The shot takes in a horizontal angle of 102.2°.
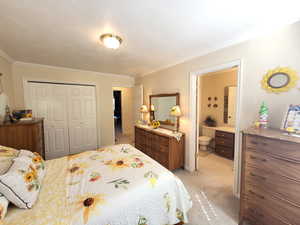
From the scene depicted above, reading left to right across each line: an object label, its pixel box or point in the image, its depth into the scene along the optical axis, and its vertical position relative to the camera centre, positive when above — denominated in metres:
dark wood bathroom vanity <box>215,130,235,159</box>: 3.06 -0.98
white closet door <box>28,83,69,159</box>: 3.06 -0.14
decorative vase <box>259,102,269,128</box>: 1.41 -0.11
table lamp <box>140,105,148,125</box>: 3.65 -0.07
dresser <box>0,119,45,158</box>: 1.84 -0.44
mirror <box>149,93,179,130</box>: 2.90 -0.04
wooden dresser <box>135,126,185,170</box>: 2.46 -0.92
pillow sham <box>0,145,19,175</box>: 1.04 -0.49
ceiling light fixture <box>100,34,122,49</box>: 1.67 +0.94
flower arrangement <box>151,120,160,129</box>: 3.15 -0.46
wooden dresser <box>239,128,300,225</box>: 1.07 -0.71
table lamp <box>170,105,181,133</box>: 2.61 -0.10
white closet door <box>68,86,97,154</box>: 3.48 -0.35
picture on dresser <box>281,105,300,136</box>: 1.19 -0.15
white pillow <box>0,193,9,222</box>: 0.79 -0.67
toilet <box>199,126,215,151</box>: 3.59 -0.94
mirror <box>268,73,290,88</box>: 1.40 +0.31
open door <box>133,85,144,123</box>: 3.96 +0.25
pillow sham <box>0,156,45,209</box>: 0.87 -0.60
